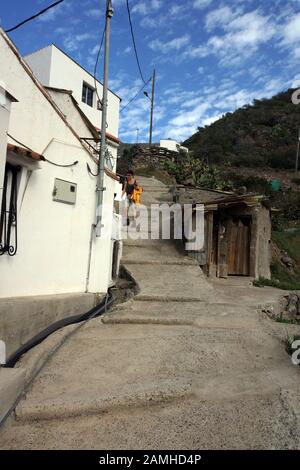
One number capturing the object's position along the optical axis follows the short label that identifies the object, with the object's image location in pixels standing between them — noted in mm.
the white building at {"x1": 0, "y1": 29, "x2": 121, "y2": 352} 5465
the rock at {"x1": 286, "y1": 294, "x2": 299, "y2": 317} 9619
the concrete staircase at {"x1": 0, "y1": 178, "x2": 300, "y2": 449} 2885
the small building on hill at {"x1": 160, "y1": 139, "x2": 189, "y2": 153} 39122
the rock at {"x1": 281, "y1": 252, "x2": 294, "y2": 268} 17359
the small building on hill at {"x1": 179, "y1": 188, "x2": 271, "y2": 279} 11586
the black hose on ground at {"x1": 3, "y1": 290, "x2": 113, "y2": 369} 4948
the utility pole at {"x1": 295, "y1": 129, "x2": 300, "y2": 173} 35247
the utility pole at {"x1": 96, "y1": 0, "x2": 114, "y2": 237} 7062
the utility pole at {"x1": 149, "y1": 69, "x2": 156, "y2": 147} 31988
